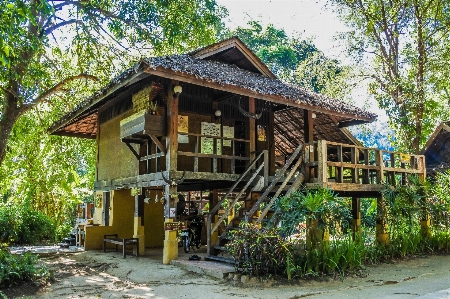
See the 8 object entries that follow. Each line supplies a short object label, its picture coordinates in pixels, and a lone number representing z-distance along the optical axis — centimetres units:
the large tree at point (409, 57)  1630
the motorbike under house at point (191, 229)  1264
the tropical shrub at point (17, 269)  706
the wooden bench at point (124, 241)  1133
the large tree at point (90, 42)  1083
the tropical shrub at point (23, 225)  1505
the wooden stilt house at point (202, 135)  978
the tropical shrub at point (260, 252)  755
